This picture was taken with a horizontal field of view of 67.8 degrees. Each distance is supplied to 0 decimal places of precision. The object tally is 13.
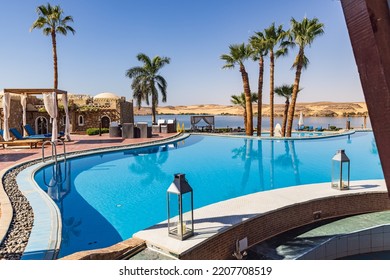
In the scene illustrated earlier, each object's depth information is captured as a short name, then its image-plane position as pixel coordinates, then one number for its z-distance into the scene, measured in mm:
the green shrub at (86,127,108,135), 21234
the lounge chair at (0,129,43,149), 13438
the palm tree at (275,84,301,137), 23516
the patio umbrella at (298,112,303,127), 27469
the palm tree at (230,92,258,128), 26500
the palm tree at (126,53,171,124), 27594
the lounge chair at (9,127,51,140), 14236
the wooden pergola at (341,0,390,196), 1037
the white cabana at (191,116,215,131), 25500
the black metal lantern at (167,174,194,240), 3926
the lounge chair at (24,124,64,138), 15536
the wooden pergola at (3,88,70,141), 13939
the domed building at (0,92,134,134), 22688
